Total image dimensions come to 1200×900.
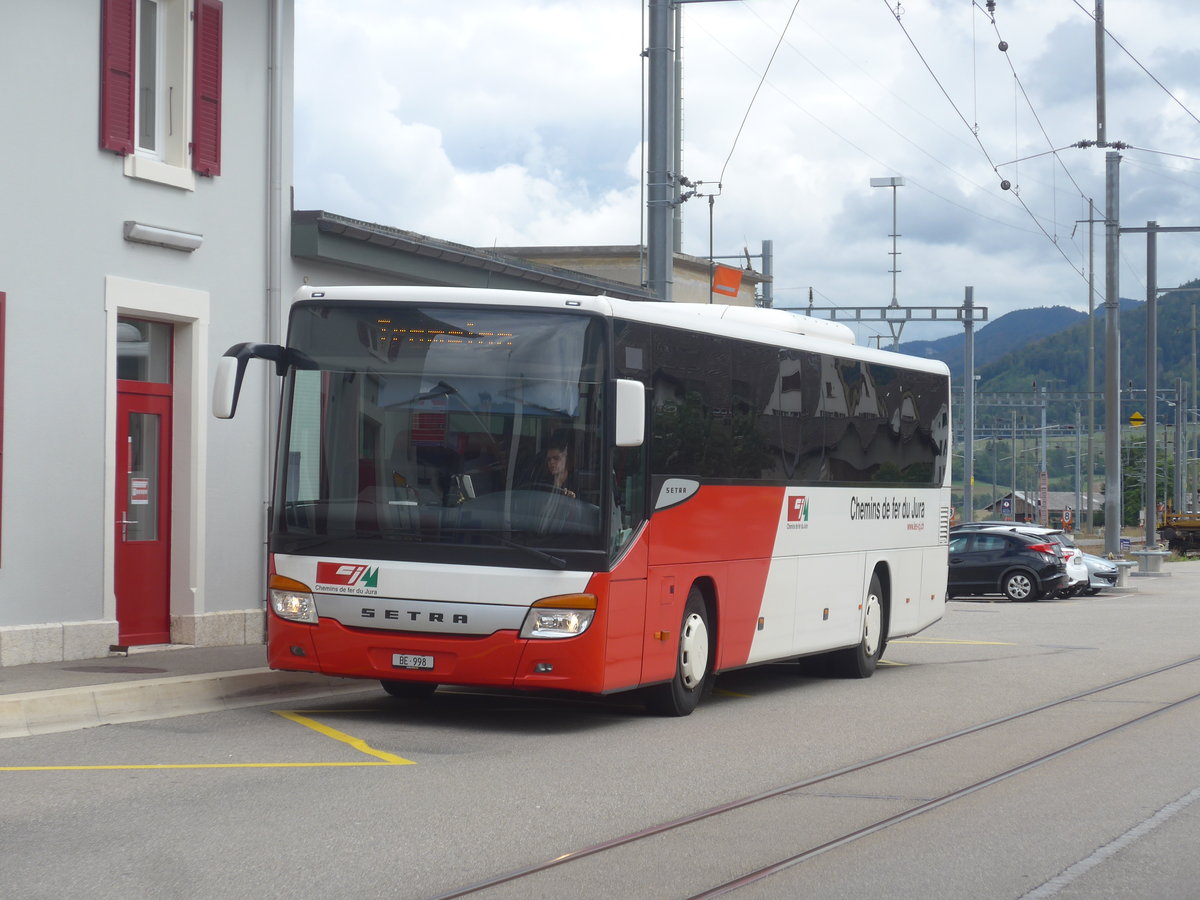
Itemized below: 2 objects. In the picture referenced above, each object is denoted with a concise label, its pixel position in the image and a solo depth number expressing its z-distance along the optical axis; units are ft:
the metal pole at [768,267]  149.18
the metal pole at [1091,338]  174.40
